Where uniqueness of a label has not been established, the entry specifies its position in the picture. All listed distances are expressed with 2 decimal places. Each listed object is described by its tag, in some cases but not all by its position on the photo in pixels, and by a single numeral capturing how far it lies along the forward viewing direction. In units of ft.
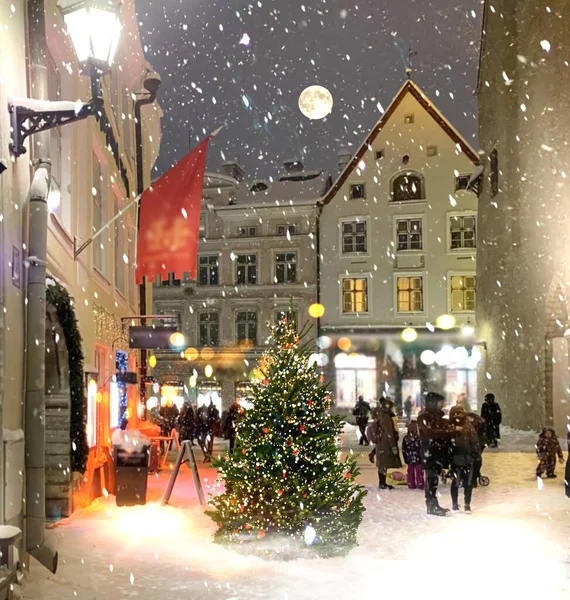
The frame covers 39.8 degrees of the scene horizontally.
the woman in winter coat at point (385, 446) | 47.50
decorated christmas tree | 28.25
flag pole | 37.78
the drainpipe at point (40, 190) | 22.58
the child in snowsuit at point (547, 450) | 48.67
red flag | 38.14
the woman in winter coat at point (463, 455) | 37.52
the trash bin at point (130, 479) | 40.52
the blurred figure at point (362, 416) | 81.83
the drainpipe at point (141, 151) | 70.95
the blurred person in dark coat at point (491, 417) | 72.43
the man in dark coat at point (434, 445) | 37.70
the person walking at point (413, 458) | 46.57
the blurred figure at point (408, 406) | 121.88
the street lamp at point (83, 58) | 22.39
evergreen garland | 32.32
